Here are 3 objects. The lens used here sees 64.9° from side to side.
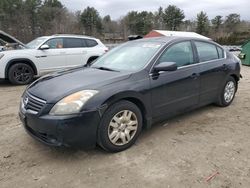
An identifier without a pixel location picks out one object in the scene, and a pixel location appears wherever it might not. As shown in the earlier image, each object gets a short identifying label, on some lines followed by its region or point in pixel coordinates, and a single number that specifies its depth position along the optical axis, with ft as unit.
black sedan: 7.49
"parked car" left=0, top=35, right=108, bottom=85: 19.23
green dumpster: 32.39
